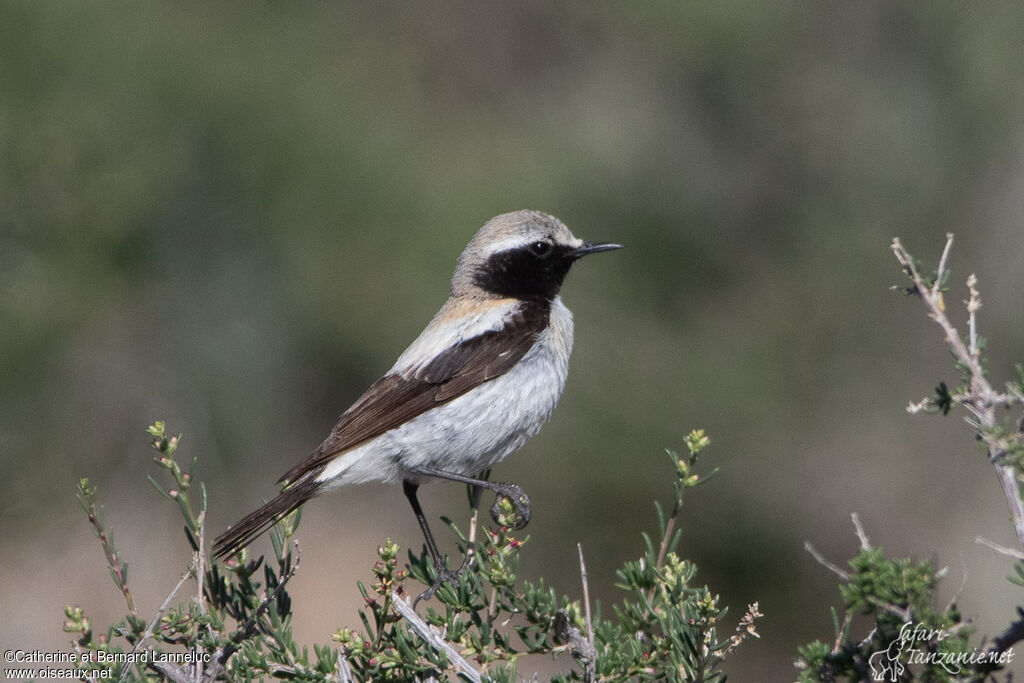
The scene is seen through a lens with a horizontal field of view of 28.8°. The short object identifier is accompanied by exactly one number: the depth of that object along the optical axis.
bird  8.42
